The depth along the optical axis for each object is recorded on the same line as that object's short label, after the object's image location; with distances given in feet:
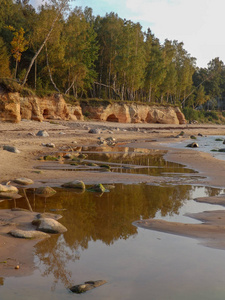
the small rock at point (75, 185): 27.20
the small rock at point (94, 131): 92.56
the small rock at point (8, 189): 24.29
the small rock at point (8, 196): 23.47
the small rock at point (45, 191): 25.02
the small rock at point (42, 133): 73.53
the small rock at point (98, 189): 26.64
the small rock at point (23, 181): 27.81
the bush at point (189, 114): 224.53
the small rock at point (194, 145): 73.92
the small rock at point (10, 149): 45.69
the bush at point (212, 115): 255.89
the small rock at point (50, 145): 59.72
